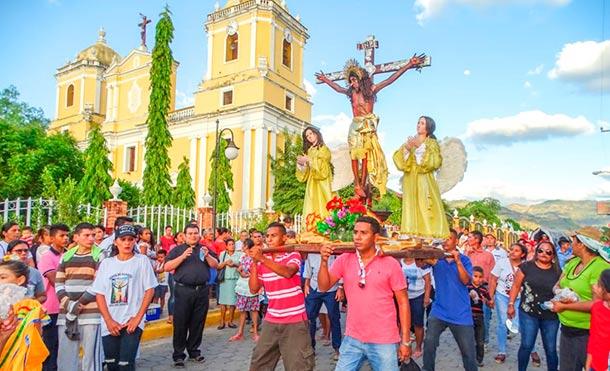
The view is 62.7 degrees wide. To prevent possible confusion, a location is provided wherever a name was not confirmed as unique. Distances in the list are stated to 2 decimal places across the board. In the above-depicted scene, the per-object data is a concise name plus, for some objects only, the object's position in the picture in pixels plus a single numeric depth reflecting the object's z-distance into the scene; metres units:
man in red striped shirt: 4.88
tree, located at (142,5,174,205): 22.19
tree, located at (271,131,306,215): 27.44
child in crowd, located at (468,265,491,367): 7.15
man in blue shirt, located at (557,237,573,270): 10.80
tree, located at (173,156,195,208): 24.64
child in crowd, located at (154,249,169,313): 9.65
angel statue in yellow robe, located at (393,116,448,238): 7.02
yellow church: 29.70
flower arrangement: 5.57
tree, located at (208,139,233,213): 25.62
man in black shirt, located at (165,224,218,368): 7.00
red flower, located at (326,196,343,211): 5.91
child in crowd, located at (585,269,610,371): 3.86
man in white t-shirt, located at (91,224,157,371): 5.00
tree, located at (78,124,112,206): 22.22
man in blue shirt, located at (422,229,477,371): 5.39
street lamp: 14.35
